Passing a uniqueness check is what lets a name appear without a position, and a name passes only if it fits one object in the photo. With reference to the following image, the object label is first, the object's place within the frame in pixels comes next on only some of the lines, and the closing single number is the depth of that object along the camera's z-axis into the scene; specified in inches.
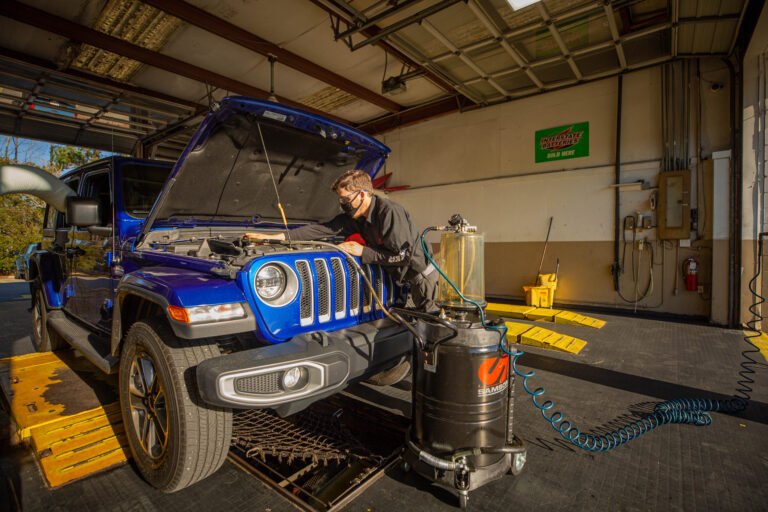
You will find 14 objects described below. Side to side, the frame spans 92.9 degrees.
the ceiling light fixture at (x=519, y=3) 173.0
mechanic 94.0
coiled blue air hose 89.4
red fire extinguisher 231.0
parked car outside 174.7
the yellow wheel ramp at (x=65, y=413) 82.6
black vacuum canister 70.1
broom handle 287.4
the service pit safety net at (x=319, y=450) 76.0
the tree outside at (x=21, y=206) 510.0
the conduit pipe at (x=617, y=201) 257.3
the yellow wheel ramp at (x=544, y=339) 170.4
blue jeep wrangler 67.2
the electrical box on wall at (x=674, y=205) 233.0
